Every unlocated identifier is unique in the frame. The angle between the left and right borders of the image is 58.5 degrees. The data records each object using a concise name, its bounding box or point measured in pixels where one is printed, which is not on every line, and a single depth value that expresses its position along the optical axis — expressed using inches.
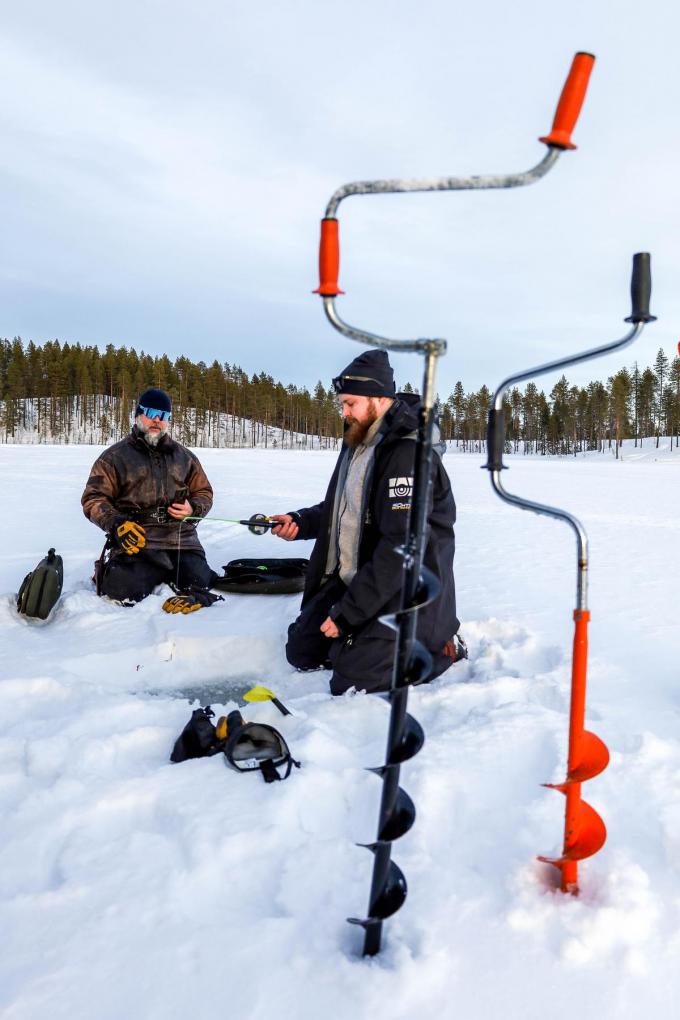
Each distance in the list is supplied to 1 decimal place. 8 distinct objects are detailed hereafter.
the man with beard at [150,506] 198.7
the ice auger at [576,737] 64.1
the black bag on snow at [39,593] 176.6
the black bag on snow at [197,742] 99.3
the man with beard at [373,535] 121.3
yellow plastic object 111.0
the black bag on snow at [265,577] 205.6
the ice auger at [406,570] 53.2
